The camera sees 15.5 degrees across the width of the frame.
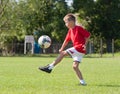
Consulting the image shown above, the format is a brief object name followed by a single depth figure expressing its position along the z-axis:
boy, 11.88
